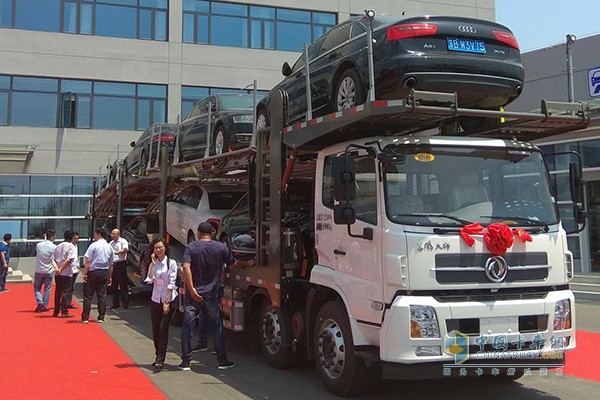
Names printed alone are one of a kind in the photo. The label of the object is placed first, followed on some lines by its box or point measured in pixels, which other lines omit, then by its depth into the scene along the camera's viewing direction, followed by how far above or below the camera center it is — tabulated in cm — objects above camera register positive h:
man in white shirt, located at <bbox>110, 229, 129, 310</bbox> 1331 -35
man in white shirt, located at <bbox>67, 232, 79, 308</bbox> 1244 -25
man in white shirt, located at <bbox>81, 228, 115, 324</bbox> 1155 -38
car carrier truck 518 +6
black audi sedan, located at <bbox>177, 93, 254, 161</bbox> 1038 +233
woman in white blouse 747 -53
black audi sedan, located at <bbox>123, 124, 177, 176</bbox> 1312 +250
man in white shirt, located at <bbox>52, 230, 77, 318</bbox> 1232 -42
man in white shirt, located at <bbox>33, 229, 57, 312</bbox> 1302 -31
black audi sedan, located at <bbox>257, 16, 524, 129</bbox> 620 +202
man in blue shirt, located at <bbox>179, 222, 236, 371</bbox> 745 -48
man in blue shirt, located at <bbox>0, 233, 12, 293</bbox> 1734 -17
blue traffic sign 1788 +502
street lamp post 706 +228
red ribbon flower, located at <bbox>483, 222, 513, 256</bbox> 526 +10
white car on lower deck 1059 +86
